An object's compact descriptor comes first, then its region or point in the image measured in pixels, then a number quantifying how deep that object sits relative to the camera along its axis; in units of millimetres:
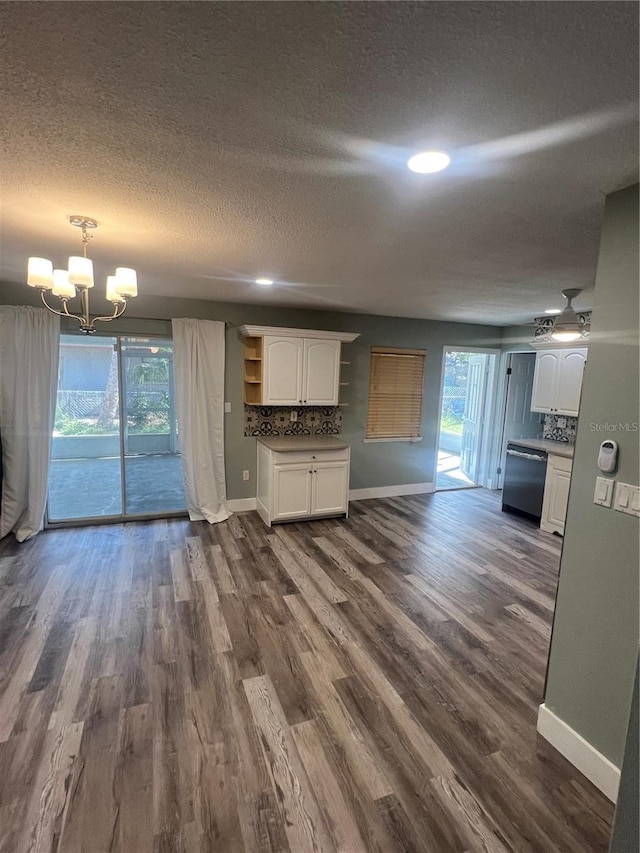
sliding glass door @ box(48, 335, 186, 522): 3979
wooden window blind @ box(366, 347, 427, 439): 5148
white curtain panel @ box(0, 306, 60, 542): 3561
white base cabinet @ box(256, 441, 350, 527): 4148
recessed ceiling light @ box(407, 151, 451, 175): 1277
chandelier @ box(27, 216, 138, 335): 1905
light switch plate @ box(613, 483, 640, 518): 1480
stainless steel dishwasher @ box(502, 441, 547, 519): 4477
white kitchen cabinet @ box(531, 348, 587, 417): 4438
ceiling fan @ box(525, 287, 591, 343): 3029
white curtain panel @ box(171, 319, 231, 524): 4086
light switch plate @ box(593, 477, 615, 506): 1566
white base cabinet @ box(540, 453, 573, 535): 4156
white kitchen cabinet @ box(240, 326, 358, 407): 4215
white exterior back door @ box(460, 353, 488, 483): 6016
